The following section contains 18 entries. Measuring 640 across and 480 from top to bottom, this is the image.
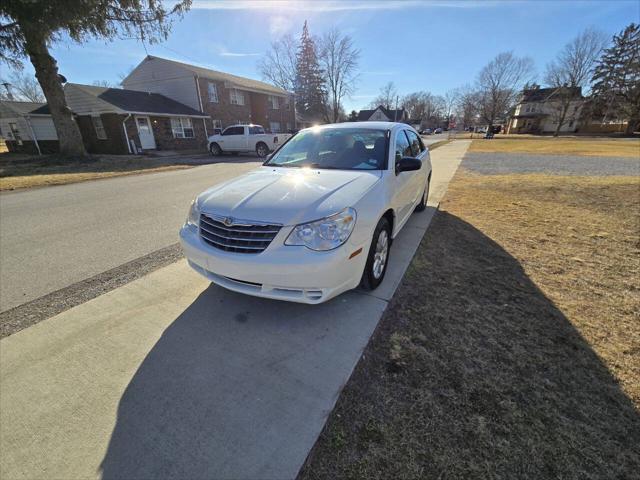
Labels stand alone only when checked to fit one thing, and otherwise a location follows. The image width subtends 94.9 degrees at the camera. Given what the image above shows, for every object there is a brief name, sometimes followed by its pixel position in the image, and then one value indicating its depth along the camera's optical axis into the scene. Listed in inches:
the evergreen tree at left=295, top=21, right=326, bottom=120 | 1748.3
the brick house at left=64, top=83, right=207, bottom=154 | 754.8
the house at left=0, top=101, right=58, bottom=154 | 823.1
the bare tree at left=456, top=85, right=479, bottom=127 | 2607.3
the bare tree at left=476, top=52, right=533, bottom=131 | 2217.0
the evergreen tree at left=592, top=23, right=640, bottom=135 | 1705.2
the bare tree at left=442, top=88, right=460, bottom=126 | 3971.5
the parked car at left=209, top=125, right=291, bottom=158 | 723.4
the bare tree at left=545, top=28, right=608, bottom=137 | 1839.3
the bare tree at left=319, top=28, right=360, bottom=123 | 1736.0
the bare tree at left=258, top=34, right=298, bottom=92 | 1782.7
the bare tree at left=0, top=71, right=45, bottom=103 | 2269.8
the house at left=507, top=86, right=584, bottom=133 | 1942.7
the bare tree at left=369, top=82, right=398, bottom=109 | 3326.5
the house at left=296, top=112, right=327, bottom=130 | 1835.1
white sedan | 87.6
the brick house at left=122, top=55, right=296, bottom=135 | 933.2
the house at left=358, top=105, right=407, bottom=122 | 2760.8
